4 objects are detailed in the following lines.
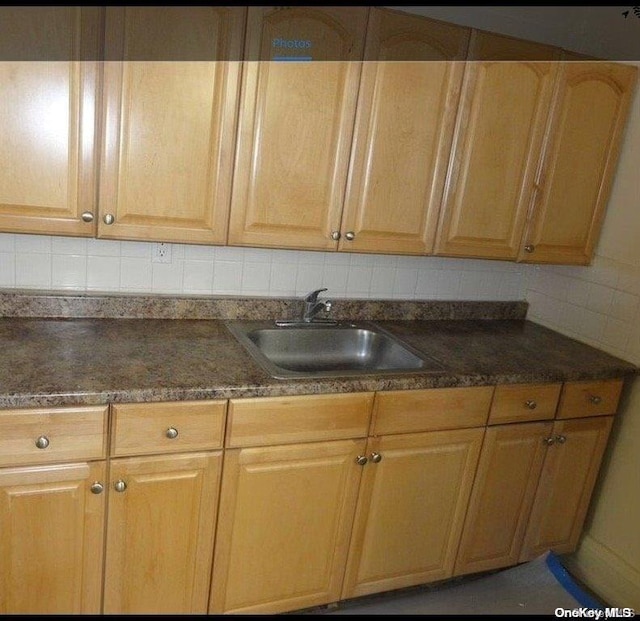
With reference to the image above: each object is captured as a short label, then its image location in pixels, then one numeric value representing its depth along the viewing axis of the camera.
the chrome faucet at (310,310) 2.07
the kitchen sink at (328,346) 1.99
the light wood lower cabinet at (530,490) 1.91
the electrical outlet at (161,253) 1.93
